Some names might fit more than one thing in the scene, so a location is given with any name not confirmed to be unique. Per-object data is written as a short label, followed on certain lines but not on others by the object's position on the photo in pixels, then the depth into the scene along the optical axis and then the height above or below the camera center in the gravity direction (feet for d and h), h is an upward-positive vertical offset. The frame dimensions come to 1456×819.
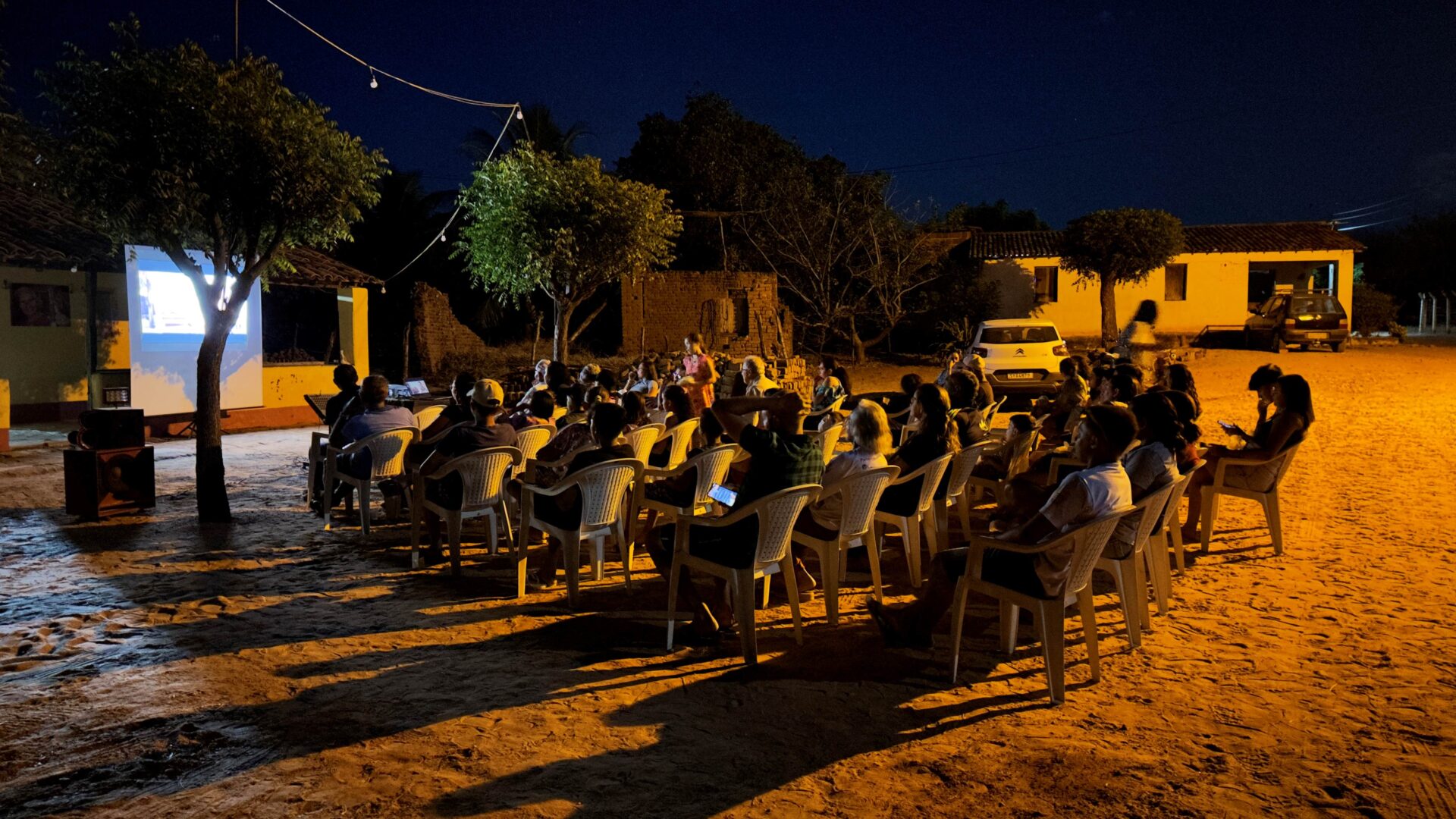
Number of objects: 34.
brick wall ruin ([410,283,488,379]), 70.85 +2.65
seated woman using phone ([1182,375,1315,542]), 21.33 -1.65
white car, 52.44 +0.29
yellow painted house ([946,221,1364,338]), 101.50 +9.34
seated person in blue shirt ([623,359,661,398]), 33.58 -0.42
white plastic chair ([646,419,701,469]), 23.09 -1.81
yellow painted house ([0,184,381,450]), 45.88 +2.57
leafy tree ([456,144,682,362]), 47.42 +7.34
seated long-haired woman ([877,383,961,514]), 18.99 -1.55
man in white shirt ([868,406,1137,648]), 13.46 -2.04
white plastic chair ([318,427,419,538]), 23.24 -2.14
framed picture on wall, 48.29 +3.57
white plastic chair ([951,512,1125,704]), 13.41 -3.38
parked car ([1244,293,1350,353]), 83.30 +3.69
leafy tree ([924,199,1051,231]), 132.36 +21.24
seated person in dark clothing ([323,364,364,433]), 26.11 -0.61
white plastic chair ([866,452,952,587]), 18.86 -3.05
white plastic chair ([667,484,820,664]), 15.02 -3.08
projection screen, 43.75 +1.75
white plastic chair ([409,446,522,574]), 19.72 -2.42
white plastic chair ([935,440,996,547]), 21.24 -2.60
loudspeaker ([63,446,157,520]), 25.68 -3.03
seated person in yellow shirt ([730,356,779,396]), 30.48 -0.22
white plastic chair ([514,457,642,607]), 17.72 -2.68
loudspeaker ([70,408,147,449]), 25.85 -1.60
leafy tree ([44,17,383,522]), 24.76 +5.65
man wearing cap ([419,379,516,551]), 20.03 -1.48
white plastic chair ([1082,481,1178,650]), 15.70 -3.41
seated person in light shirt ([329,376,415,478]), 23.44 -1.28
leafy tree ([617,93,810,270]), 89.76 +20.46
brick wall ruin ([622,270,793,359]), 75.41 +4.58
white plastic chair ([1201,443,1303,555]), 21.83 -3.07
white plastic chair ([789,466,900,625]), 16.99 -2.80
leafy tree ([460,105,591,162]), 92.12 +23.37
